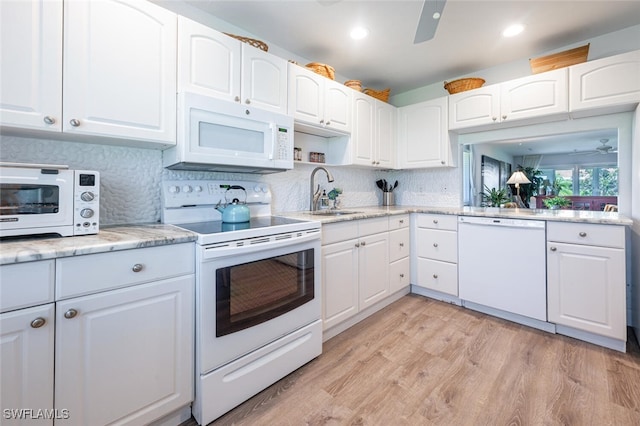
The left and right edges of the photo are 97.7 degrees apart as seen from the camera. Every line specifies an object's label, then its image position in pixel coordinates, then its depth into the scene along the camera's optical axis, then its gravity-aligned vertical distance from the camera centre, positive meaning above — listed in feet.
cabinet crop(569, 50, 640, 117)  6.77 +3.31
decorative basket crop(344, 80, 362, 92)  9.34 +4.37
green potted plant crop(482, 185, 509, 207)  10.00 +0.68
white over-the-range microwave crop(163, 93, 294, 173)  5.28 +1.60
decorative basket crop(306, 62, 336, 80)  8.18 +4.29
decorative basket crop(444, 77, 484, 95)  9.37 +4.46
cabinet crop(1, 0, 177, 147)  3.87 +2.28
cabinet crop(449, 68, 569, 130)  7.73 +3.46
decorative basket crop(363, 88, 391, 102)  10.30 +4.53
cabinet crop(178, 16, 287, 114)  5.43 +3.13
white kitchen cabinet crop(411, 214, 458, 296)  8.97 -1.26
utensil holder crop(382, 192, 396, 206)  12.07 +0.71
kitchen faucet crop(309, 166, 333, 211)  8.82 +0.67
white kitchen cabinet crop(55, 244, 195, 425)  3.42 -1.68
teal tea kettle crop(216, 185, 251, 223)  5.98 +0.03
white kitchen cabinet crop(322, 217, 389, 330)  6.80 -1.41
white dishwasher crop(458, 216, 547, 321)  7.32 -1.38
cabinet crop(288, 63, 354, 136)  7.31 +3.23
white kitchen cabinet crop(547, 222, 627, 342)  6.29 -1.48
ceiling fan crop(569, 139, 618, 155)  7.87 +1.91
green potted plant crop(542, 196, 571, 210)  8.99 +0.44
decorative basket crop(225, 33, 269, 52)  6.39 +4.06
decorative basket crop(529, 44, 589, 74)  7.48 +4.33
